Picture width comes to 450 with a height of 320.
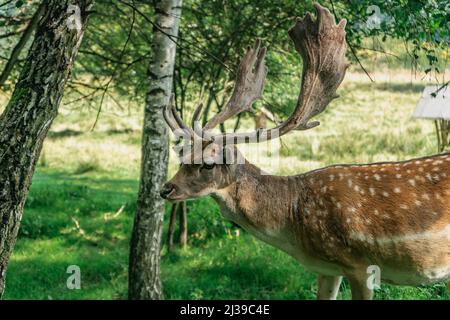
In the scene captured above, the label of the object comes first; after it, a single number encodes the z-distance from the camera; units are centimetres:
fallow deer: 487
